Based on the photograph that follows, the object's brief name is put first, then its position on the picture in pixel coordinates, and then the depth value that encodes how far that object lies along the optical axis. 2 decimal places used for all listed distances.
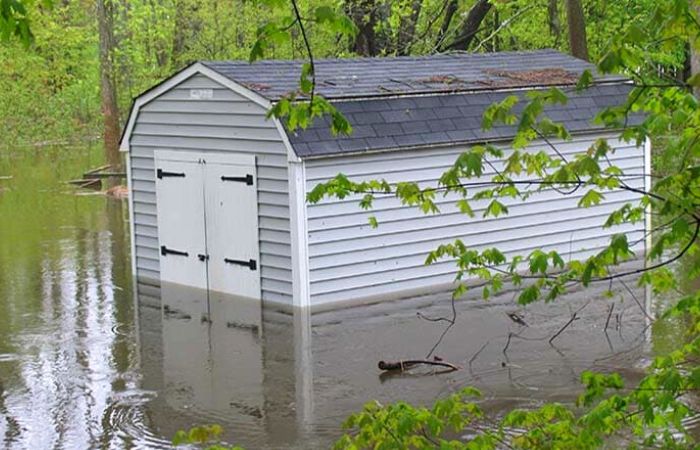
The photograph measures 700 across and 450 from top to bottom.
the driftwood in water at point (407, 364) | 10.70
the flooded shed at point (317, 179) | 13.55
